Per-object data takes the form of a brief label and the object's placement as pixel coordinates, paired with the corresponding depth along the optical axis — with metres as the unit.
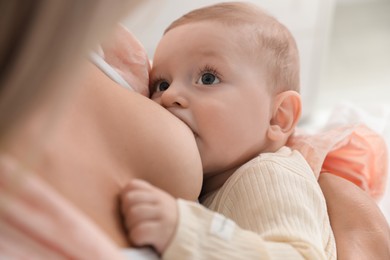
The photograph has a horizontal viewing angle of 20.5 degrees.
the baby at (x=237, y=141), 0.68
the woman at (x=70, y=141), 0.55
